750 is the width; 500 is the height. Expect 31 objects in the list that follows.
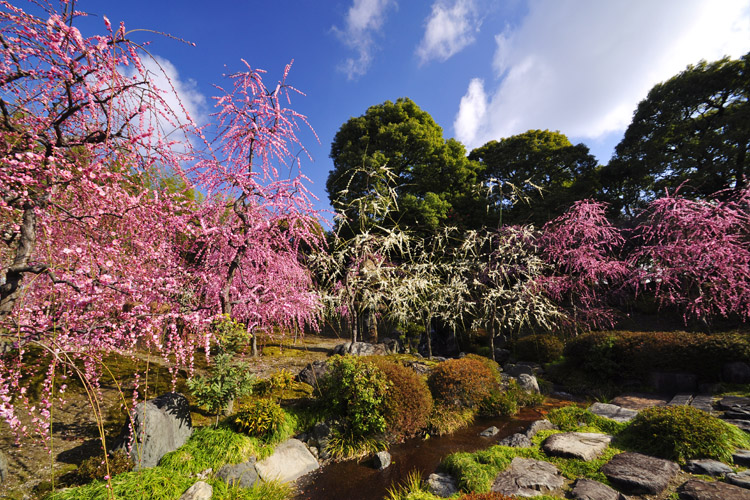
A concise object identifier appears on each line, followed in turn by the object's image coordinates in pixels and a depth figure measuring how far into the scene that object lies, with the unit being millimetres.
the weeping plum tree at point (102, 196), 3273
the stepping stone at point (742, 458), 5462
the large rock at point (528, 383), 10445
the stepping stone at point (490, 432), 7973
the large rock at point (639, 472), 4938
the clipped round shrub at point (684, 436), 5762
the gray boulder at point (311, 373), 9200
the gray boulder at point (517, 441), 6823
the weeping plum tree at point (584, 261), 14584
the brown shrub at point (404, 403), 7426
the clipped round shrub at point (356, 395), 7227
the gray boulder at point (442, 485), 5359
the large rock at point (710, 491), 4410
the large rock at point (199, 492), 4883
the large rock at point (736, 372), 8875
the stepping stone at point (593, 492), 4782
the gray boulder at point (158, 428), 5172
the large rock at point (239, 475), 5461
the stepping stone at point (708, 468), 5223
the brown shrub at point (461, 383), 8820
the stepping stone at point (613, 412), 7824
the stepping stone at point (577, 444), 6090
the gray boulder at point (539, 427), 7355
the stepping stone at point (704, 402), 7816
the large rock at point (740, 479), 4734
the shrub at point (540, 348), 13734
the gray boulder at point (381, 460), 6535
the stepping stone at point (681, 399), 8281
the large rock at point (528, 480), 5098
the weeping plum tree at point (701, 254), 11664
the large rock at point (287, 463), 5996
